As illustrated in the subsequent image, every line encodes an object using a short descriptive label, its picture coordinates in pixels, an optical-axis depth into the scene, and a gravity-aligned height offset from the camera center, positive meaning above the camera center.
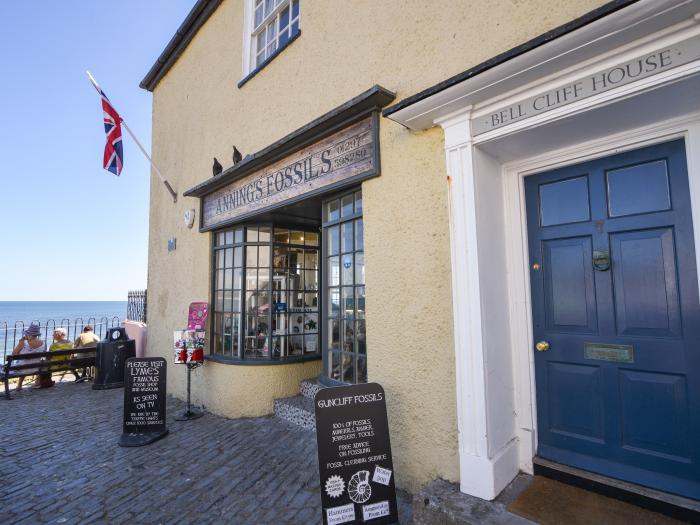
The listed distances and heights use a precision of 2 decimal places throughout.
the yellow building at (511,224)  2.23 +0.53
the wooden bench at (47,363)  7.12 -1.32
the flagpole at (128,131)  5.96 +2.80
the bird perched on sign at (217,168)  5.90 +2.08
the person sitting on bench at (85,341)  8.60 -1.01
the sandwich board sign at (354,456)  2.65 -1.21
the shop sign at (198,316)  5.78 -0.29
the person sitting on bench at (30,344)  7.86 -0.94
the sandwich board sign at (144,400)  4.74 -1.33
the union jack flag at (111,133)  6.22 +2.82
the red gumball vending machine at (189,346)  5.58 -0.73
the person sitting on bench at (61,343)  8.34 -1.02
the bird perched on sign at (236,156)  5.46 +2.10
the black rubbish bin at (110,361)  7.69 -1.30
